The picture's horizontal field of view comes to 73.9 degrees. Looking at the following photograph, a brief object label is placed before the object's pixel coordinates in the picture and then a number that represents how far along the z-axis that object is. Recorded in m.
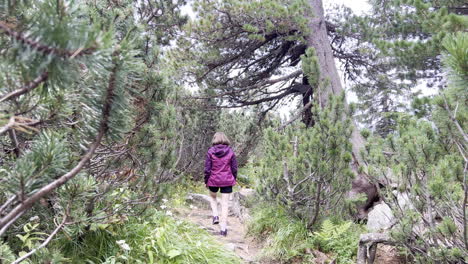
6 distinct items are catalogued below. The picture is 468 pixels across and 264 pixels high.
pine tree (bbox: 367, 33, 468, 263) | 2.09
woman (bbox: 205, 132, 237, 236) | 5.41
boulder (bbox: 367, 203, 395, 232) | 4.35
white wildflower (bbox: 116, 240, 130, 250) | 2.60
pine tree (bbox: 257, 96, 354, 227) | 3.58
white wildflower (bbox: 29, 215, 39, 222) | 2.11
